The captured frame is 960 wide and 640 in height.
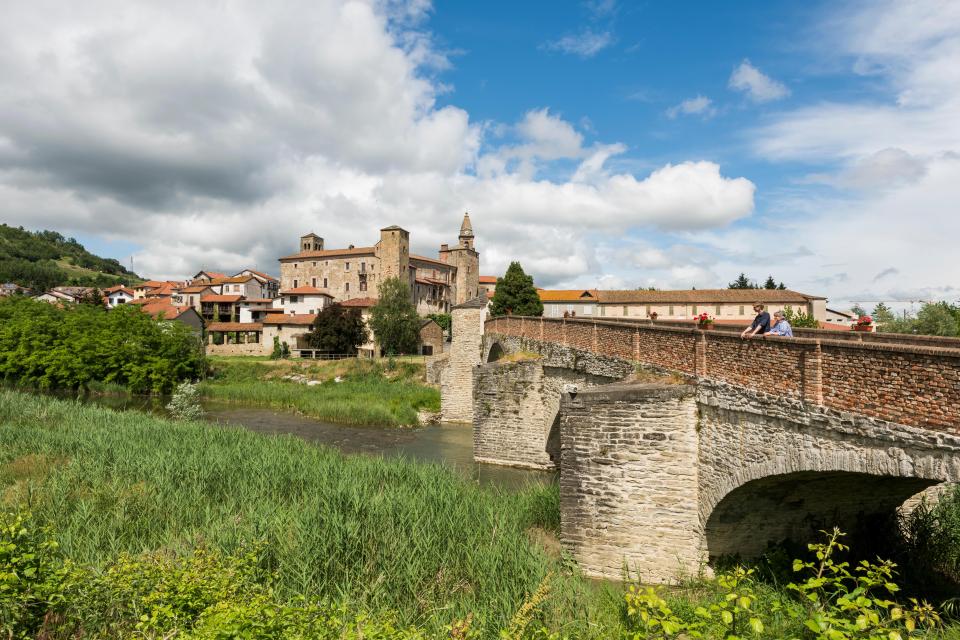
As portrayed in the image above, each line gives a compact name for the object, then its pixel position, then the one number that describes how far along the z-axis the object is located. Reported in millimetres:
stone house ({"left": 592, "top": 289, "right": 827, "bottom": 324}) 60031
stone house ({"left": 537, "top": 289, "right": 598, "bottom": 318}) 67375
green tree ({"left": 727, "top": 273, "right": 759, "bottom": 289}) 83938
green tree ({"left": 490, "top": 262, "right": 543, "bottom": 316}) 52344
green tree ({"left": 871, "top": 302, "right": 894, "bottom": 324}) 49156
